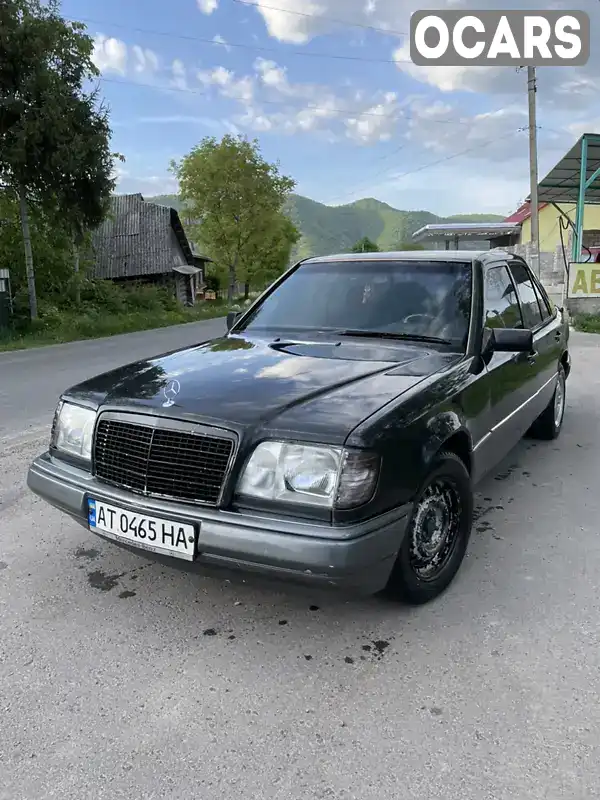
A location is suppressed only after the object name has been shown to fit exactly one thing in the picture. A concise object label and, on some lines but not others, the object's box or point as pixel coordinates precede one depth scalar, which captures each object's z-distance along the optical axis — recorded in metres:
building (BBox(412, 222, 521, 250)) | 39.28
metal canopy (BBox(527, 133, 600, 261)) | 18.78
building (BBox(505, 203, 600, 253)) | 32.00
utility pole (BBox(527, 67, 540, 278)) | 19.77
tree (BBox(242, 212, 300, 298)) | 46.94
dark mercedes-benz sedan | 2.45
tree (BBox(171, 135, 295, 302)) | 43.66
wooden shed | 41.00
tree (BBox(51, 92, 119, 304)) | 18.05
